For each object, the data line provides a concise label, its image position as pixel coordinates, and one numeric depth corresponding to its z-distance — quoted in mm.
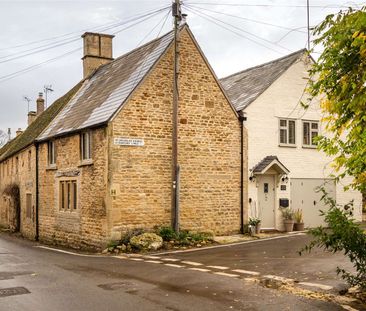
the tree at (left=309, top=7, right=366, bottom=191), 7566
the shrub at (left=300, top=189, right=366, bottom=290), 9148
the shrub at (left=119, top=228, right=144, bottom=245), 18469
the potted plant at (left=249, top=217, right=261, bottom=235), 21703
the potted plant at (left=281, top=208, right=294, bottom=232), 23031
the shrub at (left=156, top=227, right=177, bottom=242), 18984
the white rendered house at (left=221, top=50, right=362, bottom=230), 22828
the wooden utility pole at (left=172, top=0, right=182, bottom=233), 19531
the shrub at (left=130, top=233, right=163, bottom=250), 17906
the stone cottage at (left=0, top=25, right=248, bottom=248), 18859
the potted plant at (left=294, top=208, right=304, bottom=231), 23484
